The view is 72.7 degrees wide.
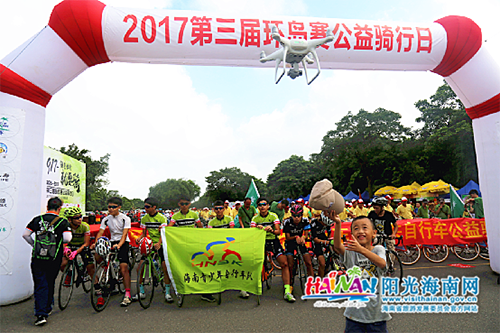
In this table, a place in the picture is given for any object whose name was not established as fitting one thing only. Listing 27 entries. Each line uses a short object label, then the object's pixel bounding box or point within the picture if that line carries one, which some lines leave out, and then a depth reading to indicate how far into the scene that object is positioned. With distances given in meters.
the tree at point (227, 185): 74.38
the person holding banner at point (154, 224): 6.25
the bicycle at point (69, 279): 5.85
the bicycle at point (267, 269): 6.70
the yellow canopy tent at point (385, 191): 29.61
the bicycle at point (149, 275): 5.90
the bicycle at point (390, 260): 6.23
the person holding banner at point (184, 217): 6.55
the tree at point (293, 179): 49.12
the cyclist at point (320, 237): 6.71
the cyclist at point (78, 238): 6.38
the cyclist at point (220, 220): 7.41
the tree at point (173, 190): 99.69
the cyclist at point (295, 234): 6.47
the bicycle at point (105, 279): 5.65
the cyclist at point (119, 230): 6.11
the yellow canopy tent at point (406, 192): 26.75
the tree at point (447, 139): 30.25
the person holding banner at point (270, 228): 6.26
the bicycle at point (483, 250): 9.17
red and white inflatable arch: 6.14
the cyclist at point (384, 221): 6.97
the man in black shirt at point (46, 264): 5.10
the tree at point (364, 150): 36.81
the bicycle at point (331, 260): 6.82
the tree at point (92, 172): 40.54
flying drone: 5.98
